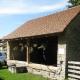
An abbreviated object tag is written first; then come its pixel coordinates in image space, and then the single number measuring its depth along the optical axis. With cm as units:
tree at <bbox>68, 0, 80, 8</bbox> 2247
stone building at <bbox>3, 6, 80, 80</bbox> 790
